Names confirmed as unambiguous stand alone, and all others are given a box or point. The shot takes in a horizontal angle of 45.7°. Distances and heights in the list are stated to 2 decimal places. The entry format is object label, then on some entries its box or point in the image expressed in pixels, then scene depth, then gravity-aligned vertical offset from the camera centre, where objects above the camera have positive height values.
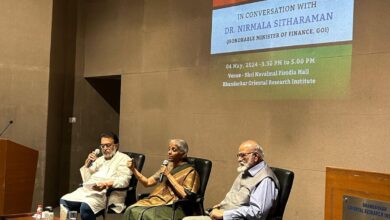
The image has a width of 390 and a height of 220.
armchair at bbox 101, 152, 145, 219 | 4.16 -0.66
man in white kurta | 4.17 -0.61
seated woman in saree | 3.70 -0.56
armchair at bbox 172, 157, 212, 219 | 3.68 -0.63
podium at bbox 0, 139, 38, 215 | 4.97 -0.71
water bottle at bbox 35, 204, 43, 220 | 3.70 -0.82
